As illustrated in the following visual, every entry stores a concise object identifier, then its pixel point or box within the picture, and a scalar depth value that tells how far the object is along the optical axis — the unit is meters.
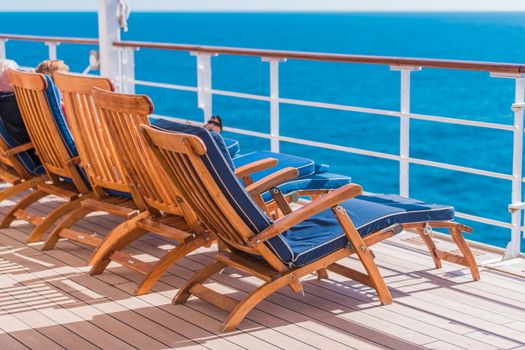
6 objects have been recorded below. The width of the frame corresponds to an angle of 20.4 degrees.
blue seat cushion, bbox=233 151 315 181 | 6.42
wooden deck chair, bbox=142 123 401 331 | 4.91
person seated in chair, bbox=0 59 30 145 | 7.47
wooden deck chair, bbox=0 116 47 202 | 7.43
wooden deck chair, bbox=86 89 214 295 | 5.68
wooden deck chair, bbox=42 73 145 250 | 6.35
